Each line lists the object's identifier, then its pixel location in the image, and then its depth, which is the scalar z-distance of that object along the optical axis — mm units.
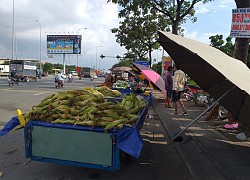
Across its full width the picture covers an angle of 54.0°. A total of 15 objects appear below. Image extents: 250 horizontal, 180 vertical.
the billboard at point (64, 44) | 58250
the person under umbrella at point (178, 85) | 9496
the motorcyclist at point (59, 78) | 23083
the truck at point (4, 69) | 57391
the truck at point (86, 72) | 70750
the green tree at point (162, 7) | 16114
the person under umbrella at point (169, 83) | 11789
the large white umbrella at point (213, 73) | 2912
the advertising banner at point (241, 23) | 5699
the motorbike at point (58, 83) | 23094
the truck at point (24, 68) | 32950
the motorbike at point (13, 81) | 23562
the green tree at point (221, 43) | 34294
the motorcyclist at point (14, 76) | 24088
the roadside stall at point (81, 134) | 3406
